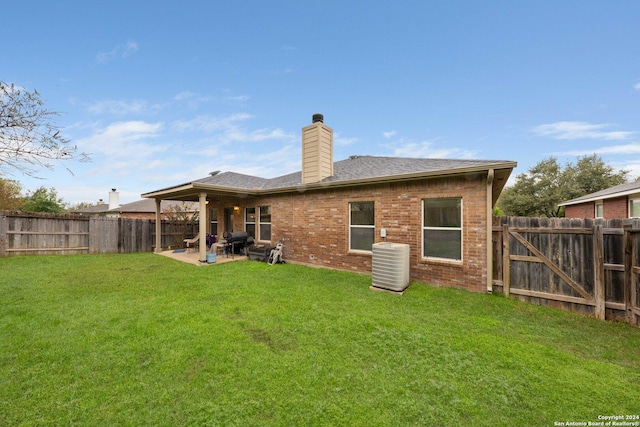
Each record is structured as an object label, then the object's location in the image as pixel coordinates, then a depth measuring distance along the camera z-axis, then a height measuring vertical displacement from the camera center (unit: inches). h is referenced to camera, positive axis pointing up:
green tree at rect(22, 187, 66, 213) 821.9 +59.5
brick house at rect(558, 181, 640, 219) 488.6 +39.8
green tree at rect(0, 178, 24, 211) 741.9 +79.0
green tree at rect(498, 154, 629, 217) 1003.9 +155.3
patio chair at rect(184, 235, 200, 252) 455.1 -47.3
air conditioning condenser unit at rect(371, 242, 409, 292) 222.5 -43.6
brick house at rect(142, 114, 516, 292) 224.8 +14.1
